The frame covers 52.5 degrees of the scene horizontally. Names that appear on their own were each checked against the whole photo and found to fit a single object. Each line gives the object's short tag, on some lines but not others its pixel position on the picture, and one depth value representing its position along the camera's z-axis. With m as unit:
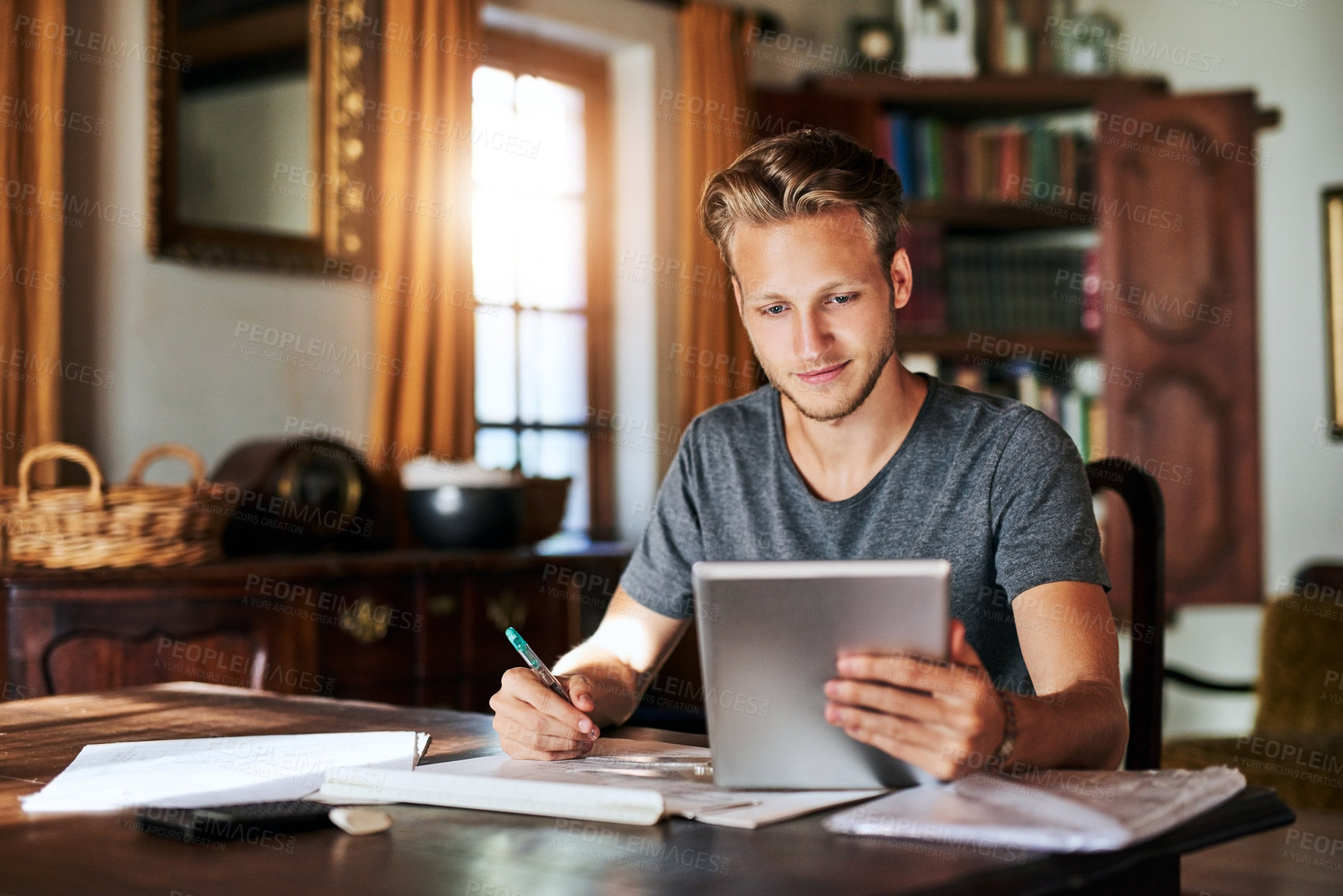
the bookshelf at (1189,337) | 4.17
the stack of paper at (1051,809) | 0.92
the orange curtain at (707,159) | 4.23
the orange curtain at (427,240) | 3.51
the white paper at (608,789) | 1.05
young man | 1.49
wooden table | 0.88
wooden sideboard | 2.42
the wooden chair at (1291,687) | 3.08
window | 3.95
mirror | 3.04
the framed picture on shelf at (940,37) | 4.52
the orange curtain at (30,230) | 2.70
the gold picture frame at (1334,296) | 4.33
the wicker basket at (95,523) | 2.44
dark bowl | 3.09
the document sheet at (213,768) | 1.13
